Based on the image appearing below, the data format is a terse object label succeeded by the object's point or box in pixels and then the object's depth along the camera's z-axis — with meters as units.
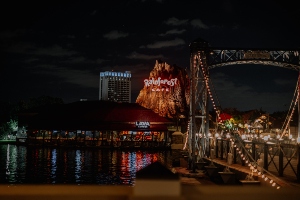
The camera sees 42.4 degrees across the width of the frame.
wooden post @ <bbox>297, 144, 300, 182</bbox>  14.74
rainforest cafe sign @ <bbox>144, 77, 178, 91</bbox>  106.44
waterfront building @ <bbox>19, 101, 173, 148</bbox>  66.62
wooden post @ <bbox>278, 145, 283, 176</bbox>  15.64
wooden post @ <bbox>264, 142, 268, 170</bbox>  17.55
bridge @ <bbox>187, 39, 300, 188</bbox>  23.22
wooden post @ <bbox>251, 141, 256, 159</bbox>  20.00
